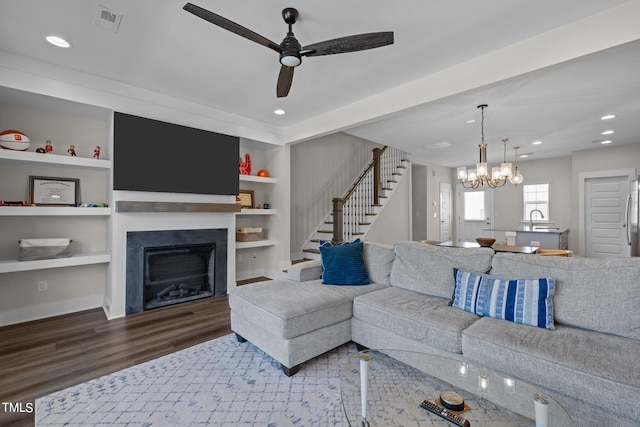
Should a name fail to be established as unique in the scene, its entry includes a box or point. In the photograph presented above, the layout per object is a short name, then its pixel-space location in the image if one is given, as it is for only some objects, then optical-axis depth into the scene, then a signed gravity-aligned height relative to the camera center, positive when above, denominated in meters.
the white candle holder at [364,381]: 1.38 -0.79
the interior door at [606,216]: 6.38 +0.02
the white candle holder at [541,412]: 1.10 -0.72
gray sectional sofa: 1.52 -0.73
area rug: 1.75 -1.17
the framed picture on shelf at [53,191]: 3.32 +0.29
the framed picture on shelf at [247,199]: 4.97 +0.29
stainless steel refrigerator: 4.64 -0.06
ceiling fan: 2.03 +1.23
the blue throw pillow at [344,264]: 3.02 -0.50
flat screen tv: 3.49 +0.75
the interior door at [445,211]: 9.19 +0.18
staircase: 5.59 +0.27
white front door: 8.99 +0.14
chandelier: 4.35 +0.67
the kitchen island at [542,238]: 4.81 -0.36
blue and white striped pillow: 2.04 -0.59
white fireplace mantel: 3.46 -0.09
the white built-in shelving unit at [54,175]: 3.11 +0.32
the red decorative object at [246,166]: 4.91 +0.83
